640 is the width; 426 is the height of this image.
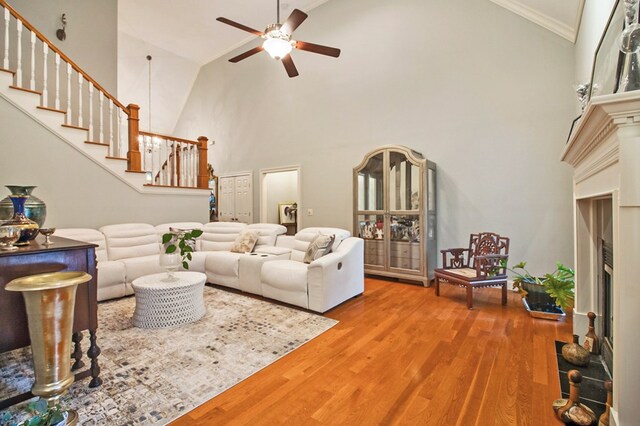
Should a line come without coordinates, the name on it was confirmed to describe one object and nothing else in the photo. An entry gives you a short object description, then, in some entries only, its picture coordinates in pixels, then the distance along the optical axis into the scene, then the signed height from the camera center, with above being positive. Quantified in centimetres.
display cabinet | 416 +5
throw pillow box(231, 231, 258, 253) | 443 -41
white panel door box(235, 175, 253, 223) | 721 +43
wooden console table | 159 -45
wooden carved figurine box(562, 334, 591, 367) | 205 -100
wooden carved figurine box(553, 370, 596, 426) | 148 -102
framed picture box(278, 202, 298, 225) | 714 +3
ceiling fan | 319 +201
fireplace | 115 +2
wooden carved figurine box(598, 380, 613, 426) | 139 -94
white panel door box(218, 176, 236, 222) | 763 +42
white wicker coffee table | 279 -86
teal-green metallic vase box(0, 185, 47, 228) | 221 +5
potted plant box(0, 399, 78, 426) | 119 -84
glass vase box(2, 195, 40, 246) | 182 -4
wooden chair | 330 -66
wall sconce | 466 +298
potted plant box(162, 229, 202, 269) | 289 -28
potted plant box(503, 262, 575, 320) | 280 -80
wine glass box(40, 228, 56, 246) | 196 -11
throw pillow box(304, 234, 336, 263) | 351 -39
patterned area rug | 169 -109
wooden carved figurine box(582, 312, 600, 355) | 217 -96
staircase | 365 +140
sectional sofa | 322 -61
